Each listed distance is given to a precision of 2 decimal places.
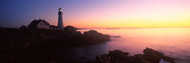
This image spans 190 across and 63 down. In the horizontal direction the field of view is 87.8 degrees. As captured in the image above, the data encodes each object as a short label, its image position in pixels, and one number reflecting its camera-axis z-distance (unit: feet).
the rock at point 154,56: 48.60
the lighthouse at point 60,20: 138.00
